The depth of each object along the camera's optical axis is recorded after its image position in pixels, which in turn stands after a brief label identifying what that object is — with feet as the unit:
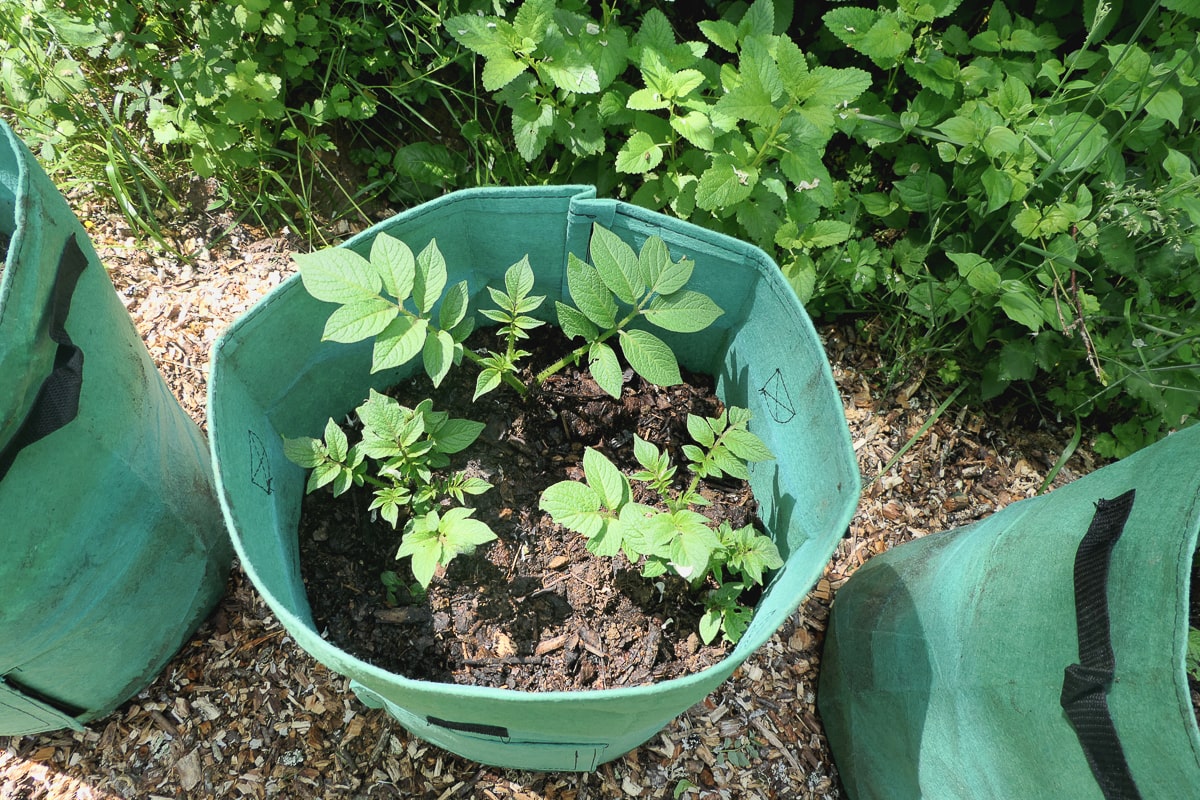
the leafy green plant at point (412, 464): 1.44
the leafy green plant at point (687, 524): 1.42
